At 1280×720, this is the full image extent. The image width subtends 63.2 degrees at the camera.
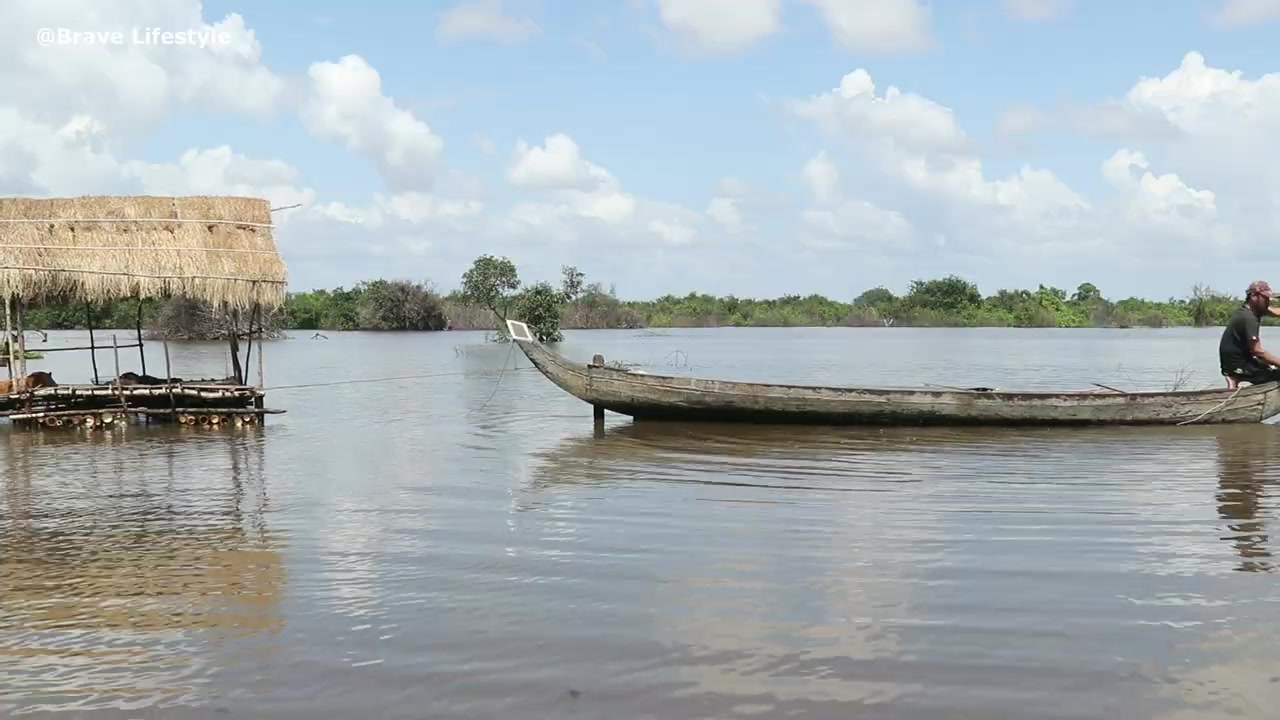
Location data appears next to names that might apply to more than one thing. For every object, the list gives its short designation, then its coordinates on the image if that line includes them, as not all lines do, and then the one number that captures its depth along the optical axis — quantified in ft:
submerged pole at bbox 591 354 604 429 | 41.86
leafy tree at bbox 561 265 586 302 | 171.01
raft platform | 40.32
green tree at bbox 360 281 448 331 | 208.13
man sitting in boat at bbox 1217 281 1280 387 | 35.83
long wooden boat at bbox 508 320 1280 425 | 37.32
